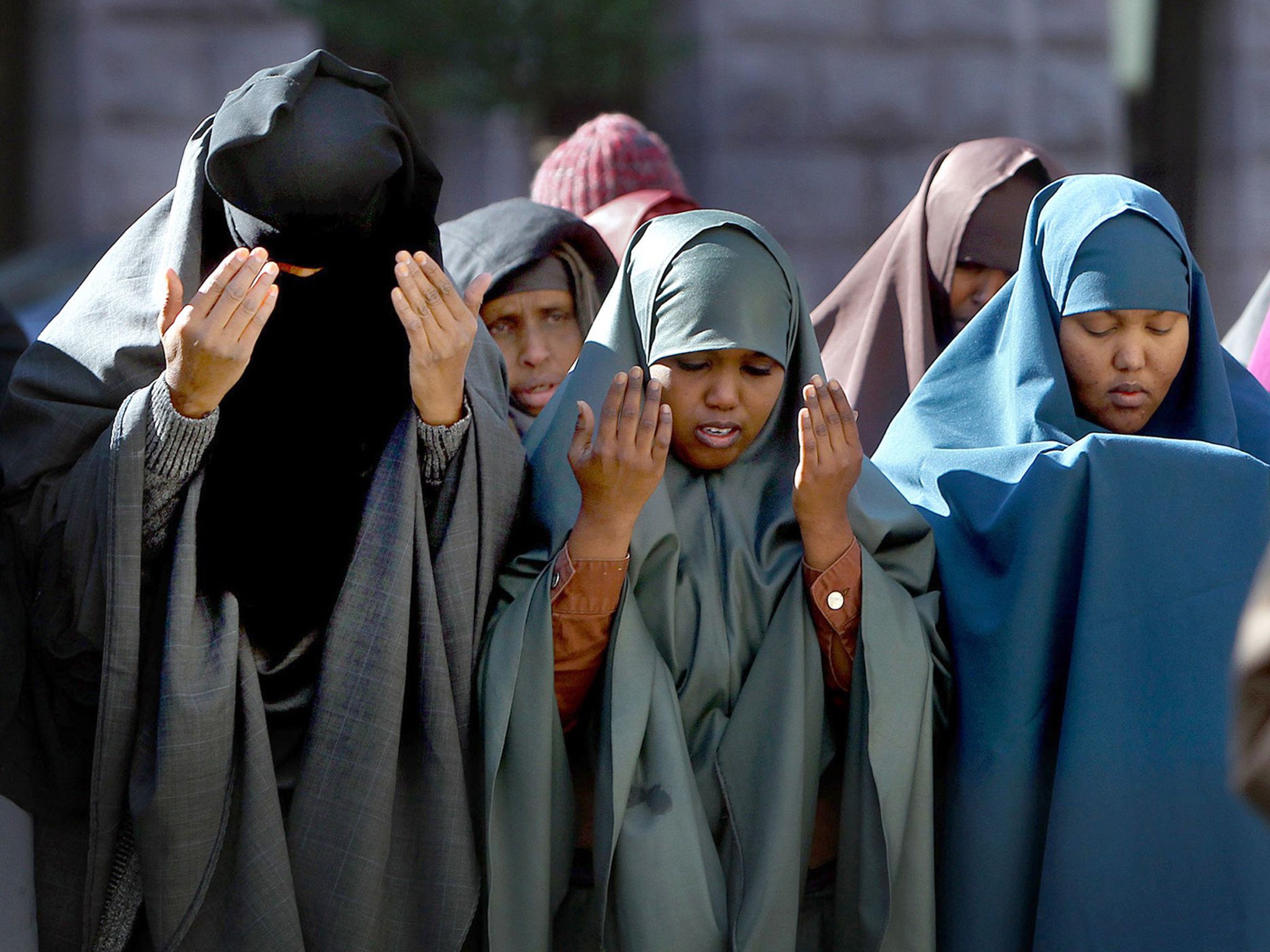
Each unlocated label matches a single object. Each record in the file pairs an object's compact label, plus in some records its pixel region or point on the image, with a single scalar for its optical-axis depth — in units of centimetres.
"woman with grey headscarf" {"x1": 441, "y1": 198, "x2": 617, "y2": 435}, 620
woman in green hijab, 442
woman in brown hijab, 621
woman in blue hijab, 452
